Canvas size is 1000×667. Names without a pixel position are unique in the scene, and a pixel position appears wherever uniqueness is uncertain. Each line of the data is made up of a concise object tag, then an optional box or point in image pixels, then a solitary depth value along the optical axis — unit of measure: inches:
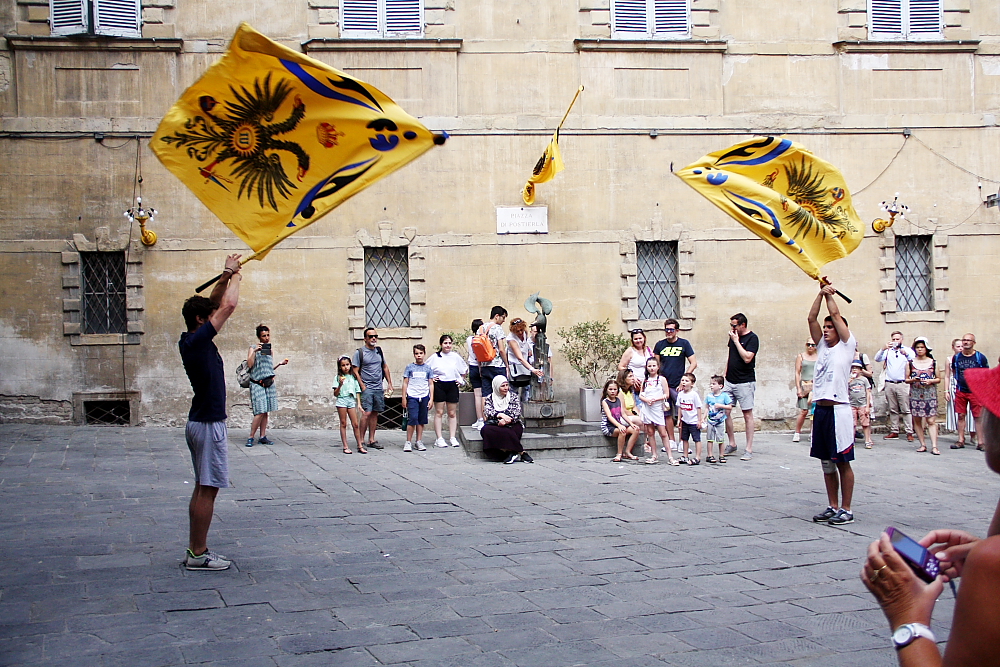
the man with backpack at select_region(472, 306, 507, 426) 535.8
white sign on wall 637.3
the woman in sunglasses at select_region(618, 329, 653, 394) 532.1
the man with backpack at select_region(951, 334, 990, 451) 563.8
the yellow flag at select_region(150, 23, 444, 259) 274.1
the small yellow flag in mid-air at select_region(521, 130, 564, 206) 599.5
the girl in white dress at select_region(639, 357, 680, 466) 492.4
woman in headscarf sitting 482.6
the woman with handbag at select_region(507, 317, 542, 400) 525.7
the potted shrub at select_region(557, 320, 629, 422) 618.0
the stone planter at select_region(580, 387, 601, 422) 597.6
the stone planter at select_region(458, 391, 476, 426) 580.7
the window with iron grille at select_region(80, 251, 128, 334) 617.3
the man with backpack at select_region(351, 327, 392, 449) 538.0
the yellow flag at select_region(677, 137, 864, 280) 352.8
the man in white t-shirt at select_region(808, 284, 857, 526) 323.9
